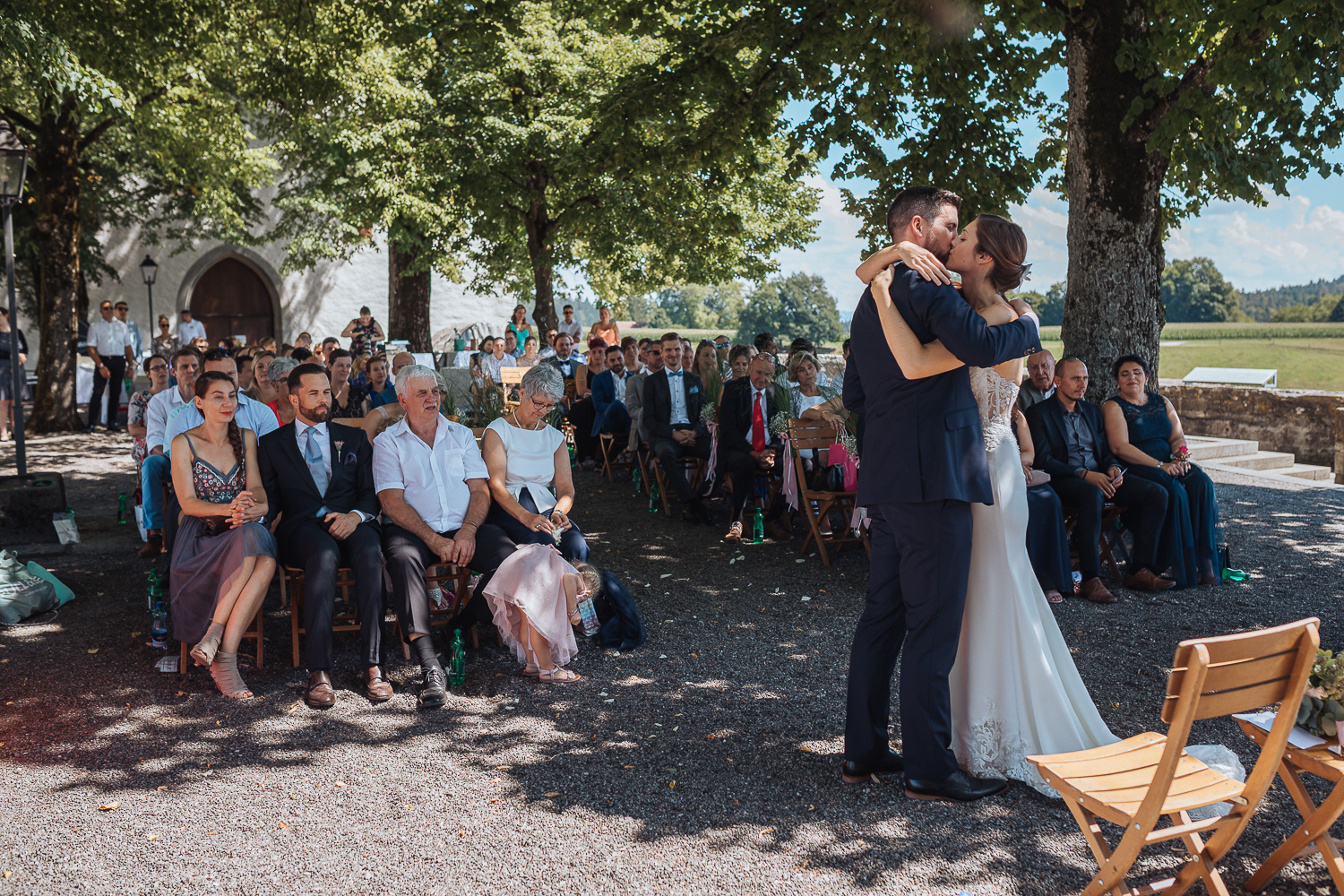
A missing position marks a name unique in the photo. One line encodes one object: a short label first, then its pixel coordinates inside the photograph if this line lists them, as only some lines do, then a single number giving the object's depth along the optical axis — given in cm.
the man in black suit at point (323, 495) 540
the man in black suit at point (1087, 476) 708
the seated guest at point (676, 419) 984
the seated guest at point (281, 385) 720
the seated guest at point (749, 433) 906
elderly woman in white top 596
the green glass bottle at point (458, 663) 537
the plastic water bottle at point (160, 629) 580
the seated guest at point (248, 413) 671
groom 372
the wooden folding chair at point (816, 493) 796
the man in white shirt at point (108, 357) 1773
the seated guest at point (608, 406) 1249
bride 398
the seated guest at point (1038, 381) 754
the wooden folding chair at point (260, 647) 546
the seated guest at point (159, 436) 748
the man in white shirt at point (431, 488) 566
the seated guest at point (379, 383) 1035
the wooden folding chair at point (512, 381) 1316
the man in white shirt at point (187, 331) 2033
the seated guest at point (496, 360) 1576
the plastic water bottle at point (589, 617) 588
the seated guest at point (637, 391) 1123
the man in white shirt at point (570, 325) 2116
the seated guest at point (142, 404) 842
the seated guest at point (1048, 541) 684
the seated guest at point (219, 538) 528
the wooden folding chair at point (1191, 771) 272
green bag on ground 644
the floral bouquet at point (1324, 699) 312
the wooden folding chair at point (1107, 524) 736
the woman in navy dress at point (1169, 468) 721
